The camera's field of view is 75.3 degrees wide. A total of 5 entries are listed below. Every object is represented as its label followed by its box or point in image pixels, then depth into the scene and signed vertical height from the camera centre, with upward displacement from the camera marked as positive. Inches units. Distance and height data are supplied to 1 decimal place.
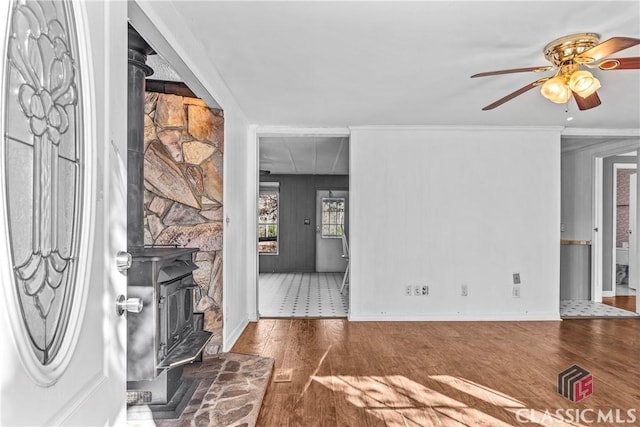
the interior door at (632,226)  278.8 -8.1
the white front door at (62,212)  30.4 -0.2
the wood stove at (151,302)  85.7 -20.3
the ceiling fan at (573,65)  94.7 +34.8
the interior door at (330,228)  374.6 -14.6
